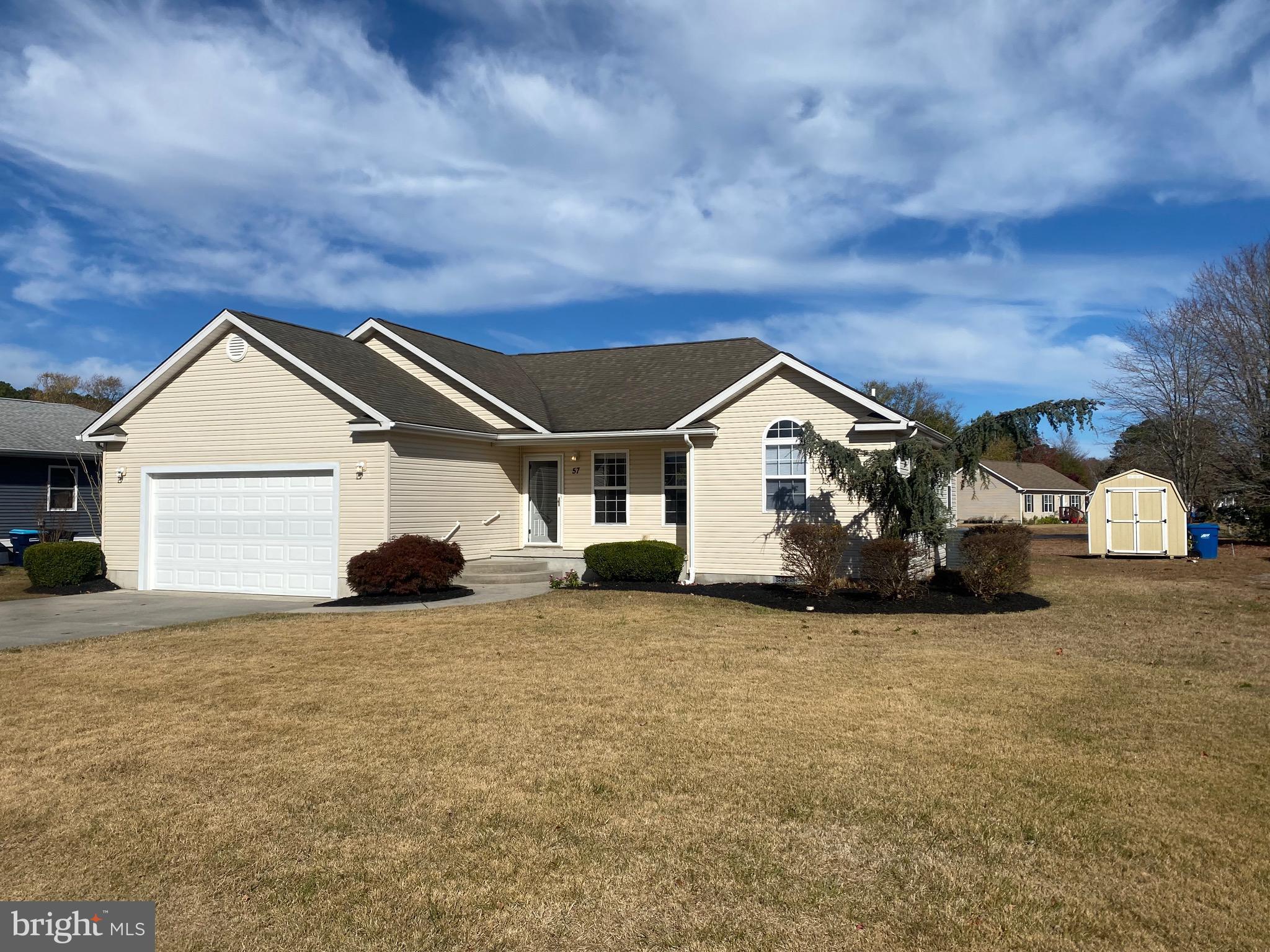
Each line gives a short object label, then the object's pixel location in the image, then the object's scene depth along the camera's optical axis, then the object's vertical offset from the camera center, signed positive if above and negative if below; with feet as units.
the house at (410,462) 55.72 +3.69
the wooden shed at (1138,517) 82.64 -0.68
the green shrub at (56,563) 59.57 -2.93
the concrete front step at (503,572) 58.49 -3.80
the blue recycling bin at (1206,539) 83.45 -2.81
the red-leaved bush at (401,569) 51.42 -3.06
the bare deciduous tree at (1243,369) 106.52 +17.06
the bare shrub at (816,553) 49.47 -2.27
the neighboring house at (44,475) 85.76 +4.55
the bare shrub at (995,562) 48.14 -2.78
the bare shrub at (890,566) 47.55 -2.92
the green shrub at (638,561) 57.82 -3.04
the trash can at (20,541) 80.89 -1.87
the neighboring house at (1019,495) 217.15 +4.14
